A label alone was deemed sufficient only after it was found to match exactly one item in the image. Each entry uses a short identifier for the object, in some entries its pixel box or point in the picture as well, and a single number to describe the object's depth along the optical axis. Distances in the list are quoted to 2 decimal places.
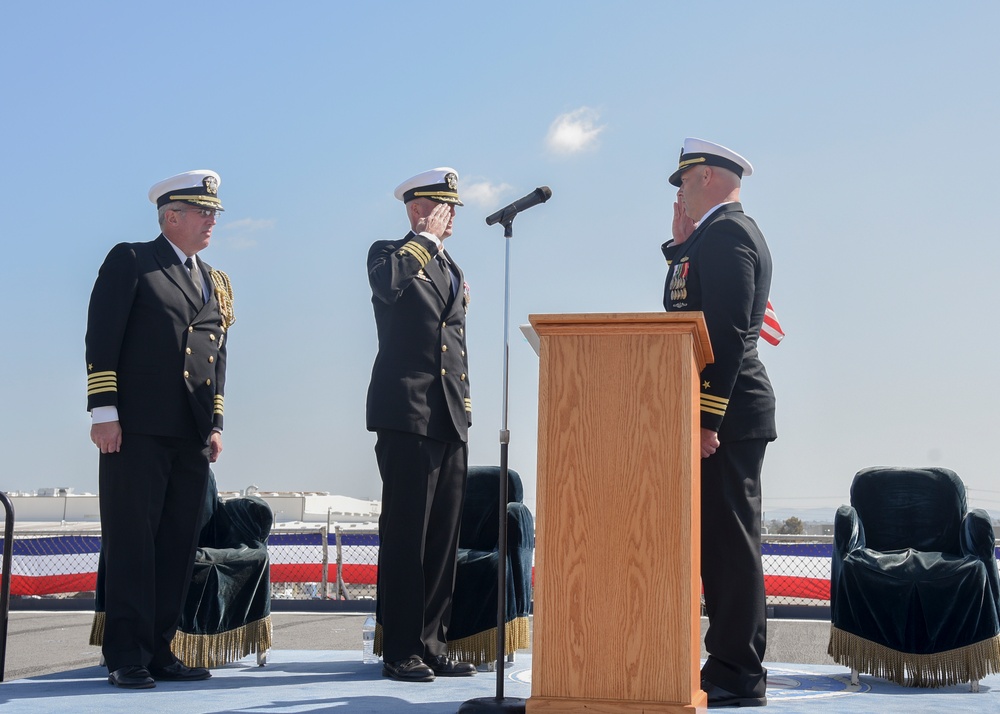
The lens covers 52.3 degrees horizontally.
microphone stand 2.98
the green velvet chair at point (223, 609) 4.64
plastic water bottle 4.77
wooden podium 2.56
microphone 3.38
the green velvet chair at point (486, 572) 4.64
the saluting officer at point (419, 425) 4.19
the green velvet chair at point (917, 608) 4.46
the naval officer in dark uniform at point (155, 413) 4.01
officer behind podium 3.43
